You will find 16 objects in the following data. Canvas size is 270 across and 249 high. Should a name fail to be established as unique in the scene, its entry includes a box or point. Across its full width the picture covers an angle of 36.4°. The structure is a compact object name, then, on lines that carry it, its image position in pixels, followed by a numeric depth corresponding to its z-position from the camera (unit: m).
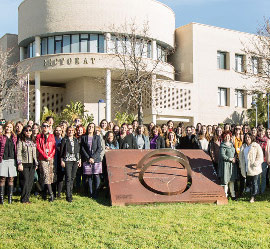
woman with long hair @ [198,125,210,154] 11.94
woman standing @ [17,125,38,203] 9.52
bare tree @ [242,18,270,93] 22.56
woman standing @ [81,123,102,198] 10.41
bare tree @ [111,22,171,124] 24.02
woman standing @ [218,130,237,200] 10.57
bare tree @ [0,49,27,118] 29.20
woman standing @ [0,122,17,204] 9.45
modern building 28.38
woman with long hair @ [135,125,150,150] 11.41
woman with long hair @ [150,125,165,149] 11.60
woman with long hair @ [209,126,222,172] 11.41
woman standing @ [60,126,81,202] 9.86
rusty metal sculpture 9.72
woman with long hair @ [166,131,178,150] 11.75
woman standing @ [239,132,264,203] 10.41
